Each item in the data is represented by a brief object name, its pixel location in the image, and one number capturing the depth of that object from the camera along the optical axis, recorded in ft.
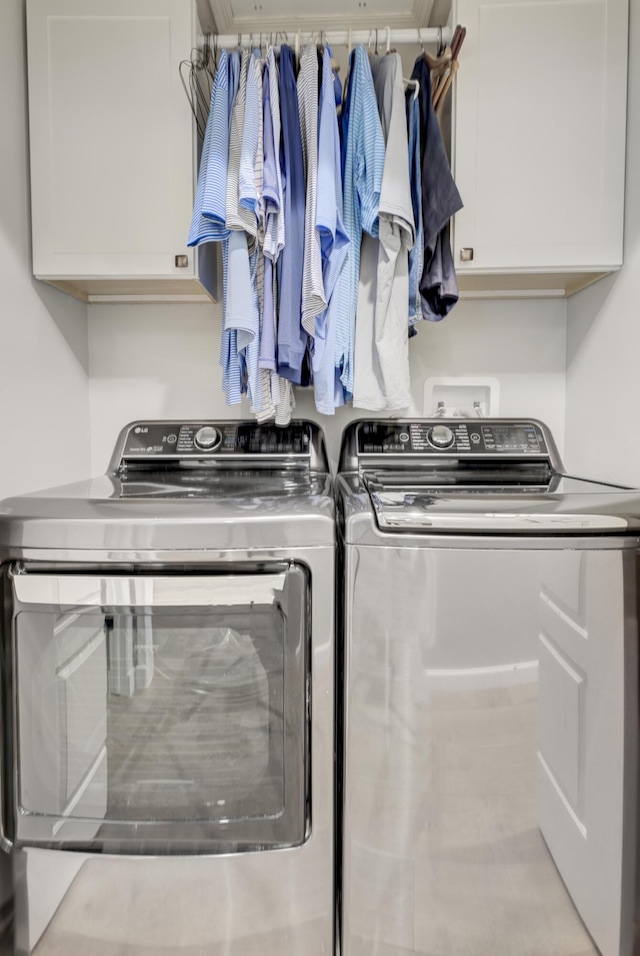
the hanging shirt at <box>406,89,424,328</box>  4.57
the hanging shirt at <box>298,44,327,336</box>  4.24
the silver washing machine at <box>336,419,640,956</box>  3.19
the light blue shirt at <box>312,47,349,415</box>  4.21
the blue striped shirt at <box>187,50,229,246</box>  4.15
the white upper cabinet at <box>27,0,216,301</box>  4.57
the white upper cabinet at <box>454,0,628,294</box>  4.50
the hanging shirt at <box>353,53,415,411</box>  4.29
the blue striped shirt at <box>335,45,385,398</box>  4.34
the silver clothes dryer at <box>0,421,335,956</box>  3.24
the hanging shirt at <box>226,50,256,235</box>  4.19
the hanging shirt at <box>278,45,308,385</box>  4.37
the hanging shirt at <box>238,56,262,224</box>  4.13
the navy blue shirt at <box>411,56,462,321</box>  4.39
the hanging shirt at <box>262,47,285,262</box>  4.21
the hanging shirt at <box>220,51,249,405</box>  4.31
